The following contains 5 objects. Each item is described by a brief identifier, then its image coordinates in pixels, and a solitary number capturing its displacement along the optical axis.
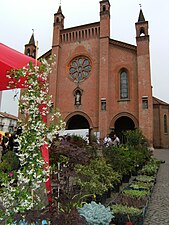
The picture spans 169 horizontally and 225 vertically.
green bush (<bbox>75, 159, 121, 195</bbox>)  4.82
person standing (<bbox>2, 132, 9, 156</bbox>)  11.89
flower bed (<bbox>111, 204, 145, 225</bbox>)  3.63
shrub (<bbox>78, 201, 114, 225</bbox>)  2.95
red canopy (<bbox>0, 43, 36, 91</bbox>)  4.34
